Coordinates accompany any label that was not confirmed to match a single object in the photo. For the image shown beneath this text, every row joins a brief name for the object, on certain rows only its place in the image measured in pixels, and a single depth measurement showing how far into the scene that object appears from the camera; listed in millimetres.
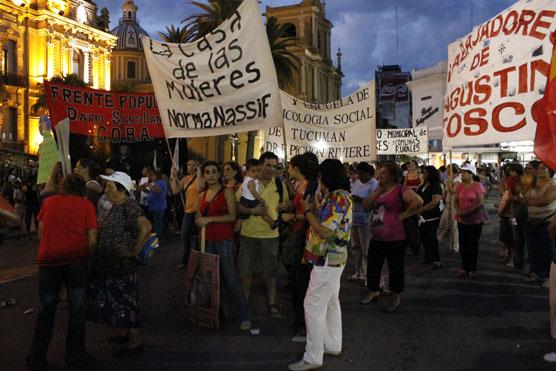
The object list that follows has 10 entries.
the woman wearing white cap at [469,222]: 8242
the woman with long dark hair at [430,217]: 9320
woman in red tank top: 5574
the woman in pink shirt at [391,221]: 6387
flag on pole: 4184
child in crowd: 5980
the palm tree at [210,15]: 25453
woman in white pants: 4535
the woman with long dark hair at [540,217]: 7461
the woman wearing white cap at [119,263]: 4770
